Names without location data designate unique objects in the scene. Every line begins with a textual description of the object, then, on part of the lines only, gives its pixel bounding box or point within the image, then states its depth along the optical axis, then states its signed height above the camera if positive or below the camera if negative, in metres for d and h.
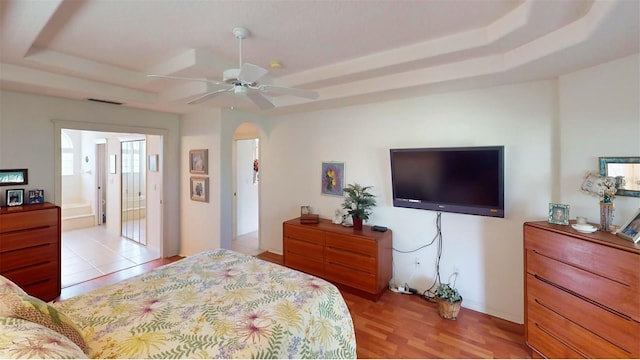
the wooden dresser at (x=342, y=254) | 3.05 -0.92
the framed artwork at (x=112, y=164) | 5.70 +0.28
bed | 1.12 -0.76
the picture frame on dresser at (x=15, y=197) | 3.02 -0.21
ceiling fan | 1.82 +0.65
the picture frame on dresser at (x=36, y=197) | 3.17 -0.22
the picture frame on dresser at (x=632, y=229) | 1.71 -0.34
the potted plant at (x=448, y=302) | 2.72 -1.23
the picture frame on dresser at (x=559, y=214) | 2.13 -0.29
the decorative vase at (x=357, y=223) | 3.35 -0.56
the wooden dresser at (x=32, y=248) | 2.78 -0.73
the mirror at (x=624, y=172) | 1.92 +0.02
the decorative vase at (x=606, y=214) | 1.95 -0.27
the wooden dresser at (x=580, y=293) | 1.64 -0.78
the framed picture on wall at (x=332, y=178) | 3.78 -0.02
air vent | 3.41 +0.96
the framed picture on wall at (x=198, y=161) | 4.15 +0.24
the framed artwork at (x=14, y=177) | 3.02 +0.01
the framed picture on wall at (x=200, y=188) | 4.17 -0.17
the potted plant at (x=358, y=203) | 3.35 -0.32
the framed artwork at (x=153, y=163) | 4.52 +0.24
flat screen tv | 2.55 -0.03
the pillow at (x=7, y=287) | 1.15 -0.46
